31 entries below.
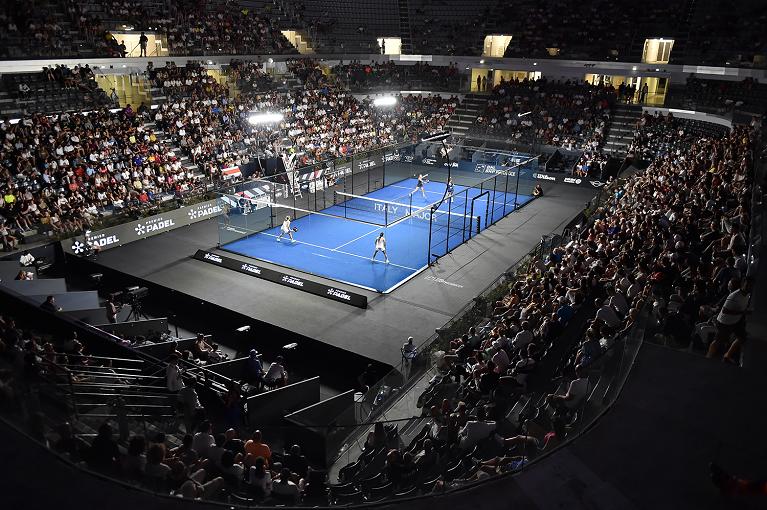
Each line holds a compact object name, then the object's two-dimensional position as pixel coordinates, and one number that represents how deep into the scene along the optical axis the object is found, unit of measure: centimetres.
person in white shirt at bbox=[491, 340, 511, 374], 1070
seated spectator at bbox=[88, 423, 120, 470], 759
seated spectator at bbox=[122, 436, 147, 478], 750
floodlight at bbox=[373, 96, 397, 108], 3738
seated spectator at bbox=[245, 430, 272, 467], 884
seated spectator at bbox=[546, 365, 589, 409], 853
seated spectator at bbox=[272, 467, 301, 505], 793
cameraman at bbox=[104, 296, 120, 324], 1591
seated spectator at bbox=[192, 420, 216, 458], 848
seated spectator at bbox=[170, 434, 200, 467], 809
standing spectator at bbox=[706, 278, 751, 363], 938
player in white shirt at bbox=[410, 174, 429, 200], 2968
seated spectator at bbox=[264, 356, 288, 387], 1316
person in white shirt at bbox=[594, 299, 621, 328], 1124
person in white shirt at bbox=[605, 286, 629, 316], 1165
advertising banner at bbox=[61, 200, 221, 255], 2191
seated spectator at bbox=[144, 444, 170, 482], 747
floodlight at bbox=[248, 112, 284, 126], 2945
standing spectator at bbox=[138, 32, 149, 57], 3206
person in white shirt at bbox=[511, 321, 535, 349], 1158
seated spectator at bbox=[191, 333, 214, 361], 1391
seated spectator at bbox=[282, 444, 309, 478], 920
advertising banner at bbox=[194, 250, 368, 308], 1852
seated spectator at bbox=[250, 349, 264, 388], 1352
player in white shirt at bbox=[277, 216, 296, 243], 2389
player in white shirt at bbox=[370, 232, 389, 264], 2165
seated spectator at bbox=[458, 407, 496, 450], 838
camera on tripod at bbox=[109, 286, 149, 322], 1748
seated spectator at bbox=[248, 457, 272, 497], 786
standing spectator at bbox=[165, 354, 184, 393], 1101
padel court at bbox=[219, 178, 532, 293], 2147
